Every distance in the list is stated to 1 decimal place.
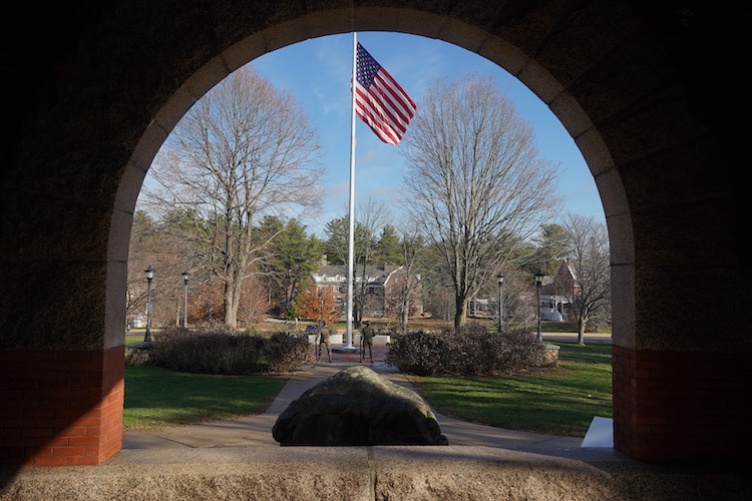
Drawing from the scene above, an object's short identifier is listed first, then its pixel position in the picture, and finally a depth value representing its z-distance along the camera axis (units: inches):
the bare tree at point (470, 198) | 794.8
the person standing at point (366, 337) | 671.8
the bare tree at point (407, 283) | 1419.8
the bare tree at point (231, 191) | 1016.2
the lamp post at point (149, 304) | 812.4
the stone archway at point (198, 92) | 139.8
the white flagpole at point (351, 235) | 829.2
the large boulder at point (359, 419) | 221.5
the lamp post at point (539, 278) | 847.6
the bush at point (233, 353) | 581.9
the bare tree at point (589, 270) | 1347.2
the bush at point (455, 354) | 579.9
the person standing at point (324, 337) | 681.0
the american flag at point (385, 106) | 593.9
